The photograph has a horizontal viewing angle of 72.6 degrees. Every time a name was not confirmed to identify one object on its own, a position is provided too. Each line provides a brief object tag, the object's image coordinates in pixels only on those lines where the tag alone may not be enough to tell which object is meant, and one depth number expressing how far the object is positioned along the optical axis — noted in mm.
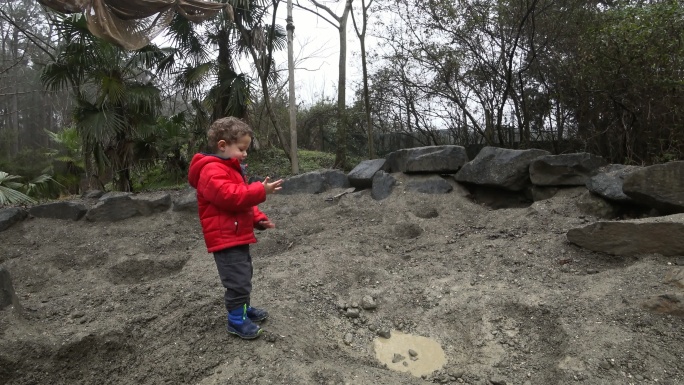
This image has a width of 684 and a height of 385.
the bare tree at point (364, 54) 7191
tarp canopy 4383
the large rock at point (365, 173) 5152
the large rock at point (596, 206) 3697
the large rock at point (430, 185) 4664
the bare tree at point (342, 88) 7699
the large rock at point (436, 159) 4828
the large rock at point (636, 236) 2659
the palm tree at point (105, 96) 6297
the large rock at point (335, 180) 5449
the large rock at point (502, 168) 4316
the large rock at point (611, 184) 3617
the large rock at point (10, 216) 4559
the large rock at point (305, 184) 5371
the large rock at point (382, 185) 4805
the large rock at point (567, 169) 4078
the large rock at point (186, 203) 4953
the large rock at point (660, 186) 3084
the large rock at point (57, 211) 4832
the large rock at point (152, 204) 4934
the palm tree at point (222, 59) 7480
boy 2074
